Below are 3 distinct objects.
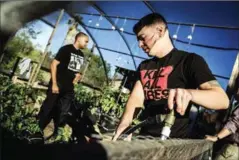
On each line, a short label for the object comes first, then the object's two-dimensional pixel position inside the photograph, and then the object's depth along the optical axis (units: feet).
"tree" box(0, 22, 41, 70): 25.48
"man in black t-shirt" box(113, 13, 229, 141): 4.33
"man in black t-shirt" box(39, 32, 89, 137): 11.43
